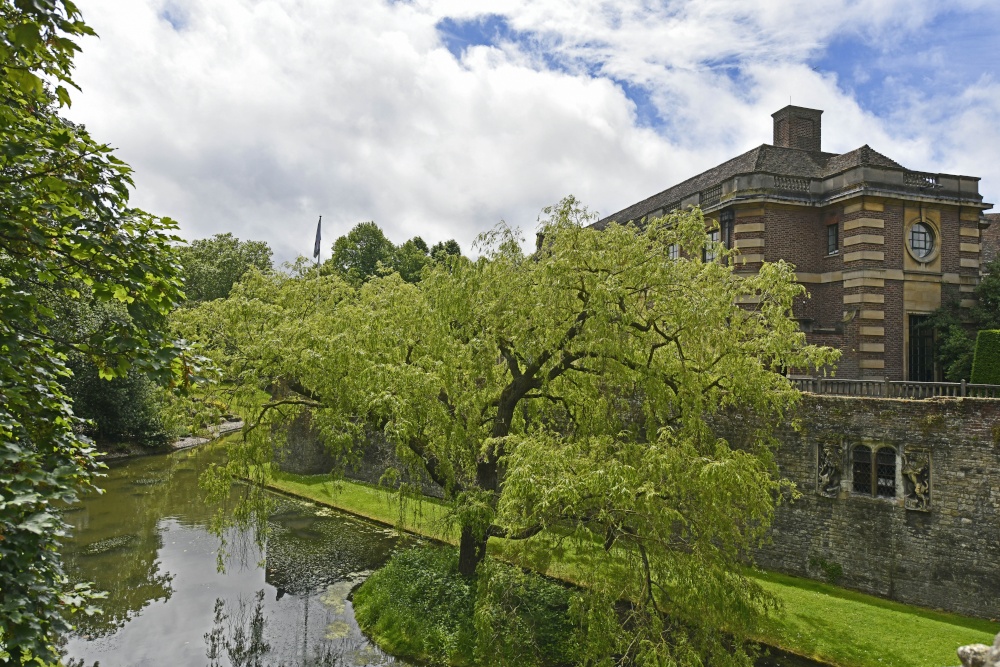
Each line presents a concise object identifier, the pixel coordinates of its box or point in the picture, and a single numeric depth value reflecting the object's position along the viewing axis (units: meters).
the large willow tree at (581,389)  10.52
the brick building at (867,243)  24.86
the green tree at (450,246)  60.36
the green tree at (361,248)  59.19
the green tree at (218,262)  62.41
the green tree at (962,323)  23.84
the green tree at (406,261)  55.06
